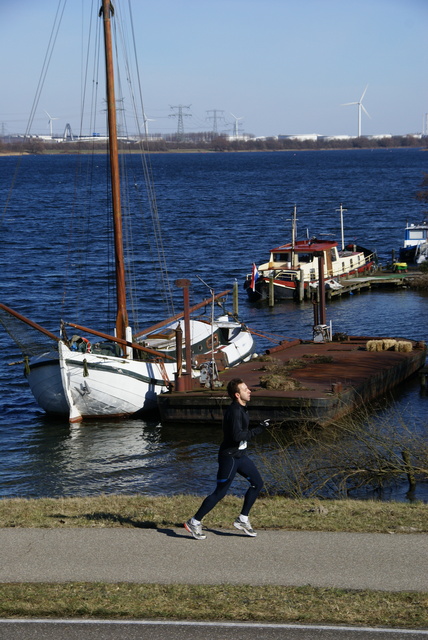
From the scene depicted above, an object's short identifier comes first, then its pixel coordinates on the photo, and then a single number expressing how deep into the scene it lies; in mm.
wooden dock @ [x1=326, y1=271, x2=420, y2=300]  57656
